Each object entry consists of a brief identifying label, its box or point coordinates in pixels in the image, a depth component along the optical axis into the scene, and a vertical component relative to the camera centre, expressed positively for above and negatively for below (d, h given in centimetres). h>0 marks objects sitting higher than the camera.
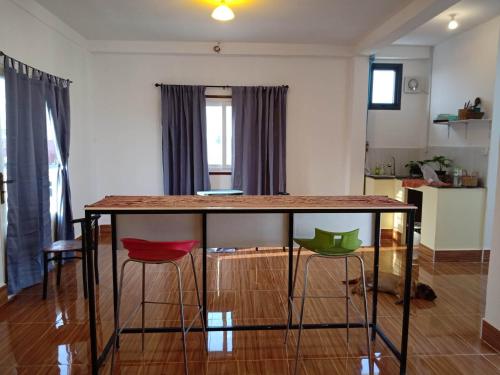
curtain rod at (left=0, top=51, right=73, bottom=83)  308 +84
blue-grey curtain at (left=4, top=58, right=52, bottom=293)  322 -22
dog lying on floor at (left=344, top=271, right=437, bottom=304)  339 -123
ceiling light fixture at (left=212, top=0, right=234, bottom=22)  345 +134
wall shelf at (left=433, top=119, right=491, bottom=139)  441 +44
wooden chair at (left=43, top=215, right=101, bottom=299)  327 -88
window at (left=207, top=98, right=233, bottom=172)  552 +31
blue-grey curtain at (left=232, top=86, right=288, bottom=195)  541 +23
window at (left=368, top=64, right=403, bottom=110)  576 +108
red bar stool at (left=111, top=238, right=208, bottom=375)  208 -56
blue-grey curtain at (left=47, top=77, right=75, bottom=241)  407 +1
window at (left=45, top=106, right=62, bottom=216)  404 -17
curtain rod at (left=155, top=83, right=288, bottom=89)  541 +99
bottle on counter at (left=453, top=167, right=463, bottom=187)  455 -25
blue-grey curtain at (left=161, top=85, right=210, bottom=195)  532 +23
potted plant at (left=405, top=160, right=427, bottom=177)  553 -19
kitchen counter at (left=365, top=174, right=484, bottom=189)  526 -31
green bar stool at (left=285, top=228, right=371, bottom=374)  217 -53
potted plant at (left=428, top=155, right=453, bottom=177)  510 -9
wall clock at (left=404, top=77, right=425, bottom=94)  571 +111
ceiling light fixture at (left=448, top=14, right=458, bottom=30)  431 +159
